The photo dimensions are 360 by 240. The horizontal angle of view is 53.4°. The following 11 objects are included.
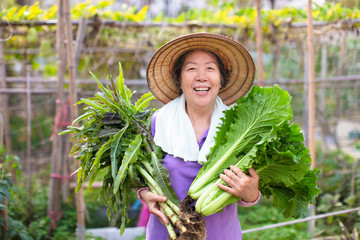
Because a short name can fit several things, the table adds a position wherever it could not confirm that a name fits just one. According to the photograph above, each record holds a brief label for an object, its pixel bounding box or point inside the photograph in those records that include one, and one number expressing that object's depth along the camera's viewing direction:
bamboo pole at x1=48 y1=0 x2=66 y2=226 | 4.01
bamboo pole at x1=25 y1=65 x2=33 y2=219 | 4.65
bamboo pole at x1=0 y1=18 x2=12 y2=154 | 4.68
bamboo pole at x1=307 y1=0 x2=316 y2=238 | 3.78
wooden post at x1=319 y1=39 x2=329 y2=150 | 6.62
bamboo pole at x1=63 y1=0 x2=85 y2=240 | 3.36
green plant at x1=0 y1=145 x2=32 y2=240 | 3.23
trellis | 3.54
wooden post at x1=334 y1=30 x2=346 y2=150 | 5.88
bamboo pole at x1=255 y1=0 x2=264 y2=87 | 4.21
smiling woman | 2.08
